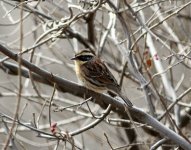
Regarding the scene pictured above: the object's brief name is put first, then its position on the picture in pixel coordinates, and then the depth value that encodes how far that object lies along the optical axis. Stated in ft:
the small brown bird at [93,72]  27.71
